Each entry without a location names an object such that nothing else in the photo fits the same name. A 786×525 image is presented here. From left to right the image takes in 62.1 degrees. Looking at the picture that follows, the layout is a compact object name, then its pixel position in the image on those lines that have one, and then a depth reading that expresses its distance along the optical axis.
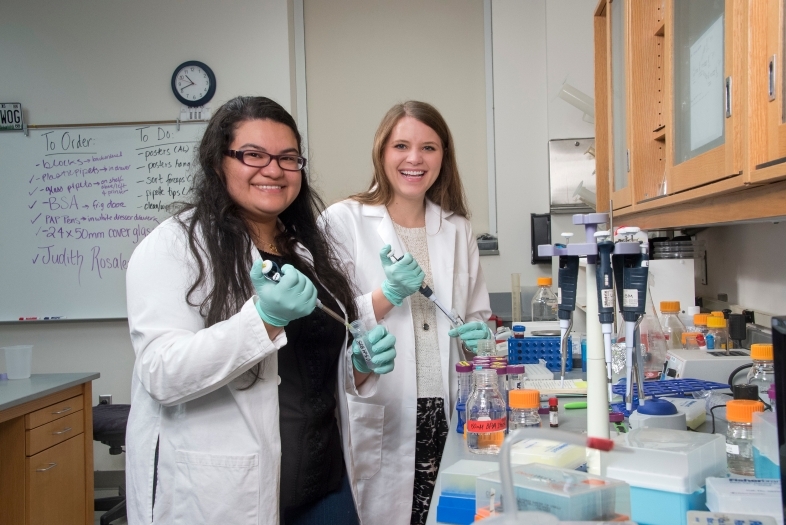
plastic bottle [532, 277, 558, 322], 3.26
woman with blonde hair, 1.71
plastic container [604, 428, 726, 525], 0.83
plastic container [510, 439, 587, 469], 0.93
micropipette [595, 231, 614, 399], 0.99
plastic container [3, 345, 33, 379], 2.65
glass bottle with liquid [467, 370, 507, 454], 1.20
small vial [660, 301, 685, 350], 1.89
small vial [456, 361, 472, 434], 1.36
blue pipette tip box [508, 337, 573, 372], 2.04
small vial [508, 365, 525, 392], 1.49
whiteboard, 3.48
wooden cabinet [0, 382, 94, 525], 2.27
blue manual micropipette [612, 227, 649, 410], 1.02
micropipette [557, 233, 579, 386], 1.09
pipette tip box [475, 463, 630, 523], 0.69
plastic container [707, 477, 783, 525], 0.78
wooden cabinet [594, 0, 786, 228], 0.96
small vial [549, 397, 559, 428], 1.32
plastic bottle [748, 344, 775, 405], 1.16
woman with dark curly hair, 1.17
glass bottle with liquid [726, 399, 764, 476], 0.96
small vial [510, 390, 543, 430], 1.16
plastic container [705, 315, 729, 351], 1.75
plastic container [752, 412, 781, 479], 0.87
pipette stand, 1.00
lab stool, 2.89
